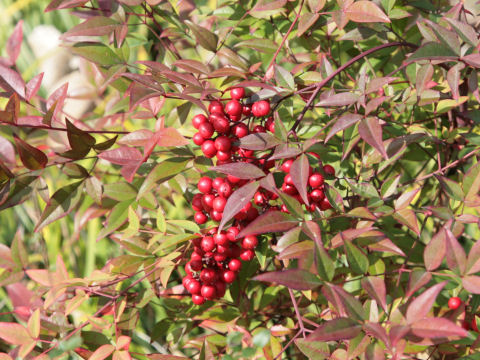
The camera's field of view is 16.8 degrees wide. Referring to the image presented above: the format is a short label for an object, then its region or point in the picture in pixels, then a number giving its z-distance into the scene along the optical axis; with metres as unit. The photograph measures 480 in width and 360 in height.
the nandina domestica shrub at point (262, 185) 0.69
